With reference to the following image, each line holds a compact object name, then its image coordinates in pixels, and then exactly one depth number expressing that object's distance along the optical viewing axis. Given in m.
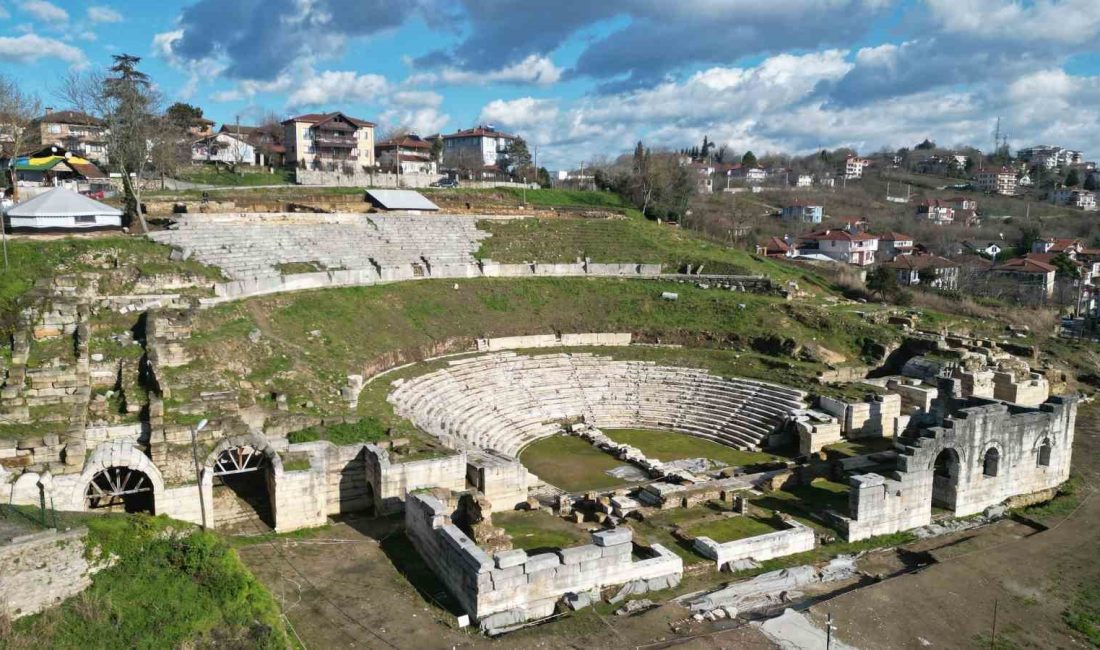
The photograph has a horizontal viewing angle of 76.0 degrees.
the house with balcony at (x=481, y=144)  99.88
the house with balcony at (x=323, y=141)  70.19
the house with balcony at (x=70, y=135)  65.25
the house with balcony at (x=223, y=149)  71.56
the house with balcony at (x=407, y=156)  77.56
